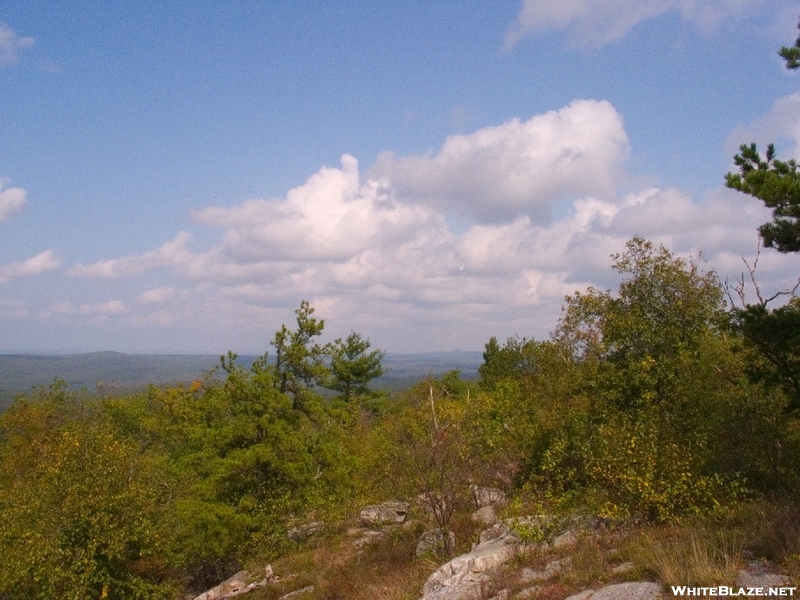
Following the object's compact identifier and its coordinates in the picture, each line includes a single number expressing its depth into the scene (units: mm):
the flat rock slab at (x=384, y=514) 19592
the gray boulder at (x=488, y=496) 18520
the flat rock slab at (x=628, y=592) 7787
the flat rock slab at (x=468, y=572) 10289
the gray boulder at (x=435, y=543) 14953
